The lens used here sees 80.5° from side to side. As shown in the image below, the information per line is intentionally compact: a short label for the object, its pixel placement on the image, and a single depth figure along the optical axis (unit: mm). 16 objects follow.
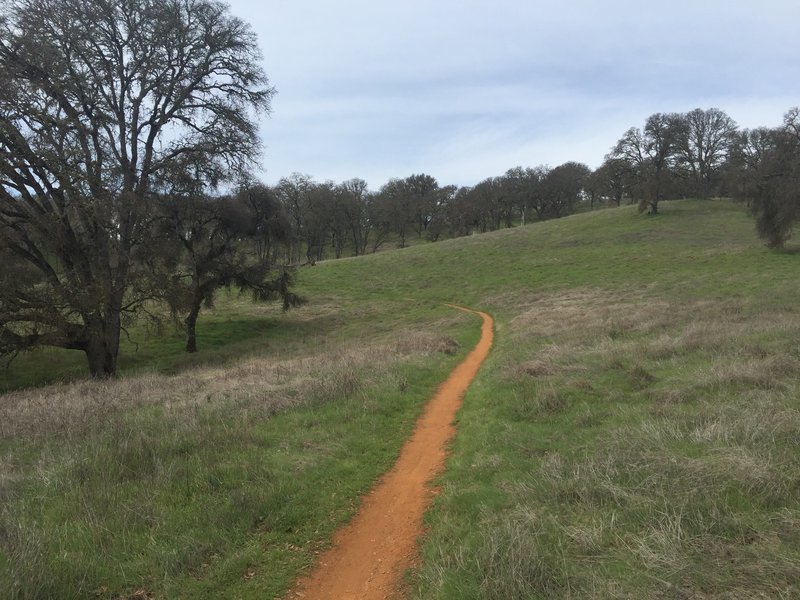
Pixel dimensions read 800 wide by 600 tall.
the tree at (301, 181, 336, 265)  76750
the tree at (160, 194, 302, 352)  26641
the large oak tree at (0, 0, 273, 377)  17812
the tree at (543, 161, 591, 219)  91500
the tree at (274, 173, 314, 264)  74062
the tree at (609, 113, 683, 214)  59375
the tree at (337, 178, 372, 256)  81375
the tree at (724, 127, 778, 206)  39000
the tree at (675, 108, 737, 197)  77125
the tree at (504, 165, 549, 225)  90188
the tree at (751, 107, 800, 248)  35750
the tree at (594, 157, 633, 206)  65562
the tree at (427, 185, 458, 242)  93500
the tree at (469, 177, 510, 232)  87750
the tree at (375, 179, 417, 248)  86875
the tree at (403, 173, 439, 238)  93625
